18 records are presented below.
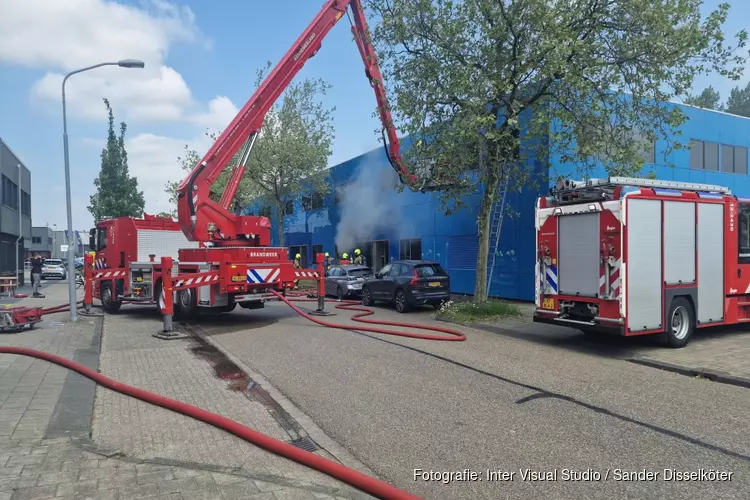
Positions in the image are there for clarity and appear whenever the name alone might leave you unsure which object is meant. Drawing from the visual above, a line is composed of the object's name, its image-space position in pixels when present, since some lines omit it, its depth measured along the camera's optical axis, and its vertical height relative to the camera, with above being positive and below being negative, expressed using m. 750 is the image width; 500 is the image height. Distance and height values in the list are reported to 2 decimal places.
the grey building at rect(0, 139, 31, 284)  29.06 +2.64
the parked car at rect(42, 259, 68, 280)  43.31 -1.46
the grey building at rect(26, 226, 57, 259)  90.09 +2.04
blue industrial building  17.98 +1.70
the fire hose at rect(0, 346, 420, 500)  3.77 -1.65
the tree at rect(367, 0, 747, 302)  12.13 +4.21
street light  13.36 +1.69
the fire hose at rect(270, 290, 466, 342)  10.69 -1.69
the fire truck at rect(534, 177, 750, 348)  9.12 -0.12
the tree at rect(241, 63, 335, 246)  28.53 +5.07
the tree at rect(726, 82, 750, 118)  64.31 +18.37
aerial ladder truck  13.02 +0.43
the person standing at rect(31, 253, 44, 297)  23.85 -0.89
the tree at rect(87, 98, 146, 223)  37.81 +4.74
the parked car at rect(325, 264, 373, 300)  20.39 -1.10
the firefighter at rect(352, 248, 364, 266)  26.48 -0.30
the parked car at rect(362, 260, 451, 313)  15.92 -1.01
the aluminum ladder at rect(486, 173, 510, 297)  17.33 +0.67
